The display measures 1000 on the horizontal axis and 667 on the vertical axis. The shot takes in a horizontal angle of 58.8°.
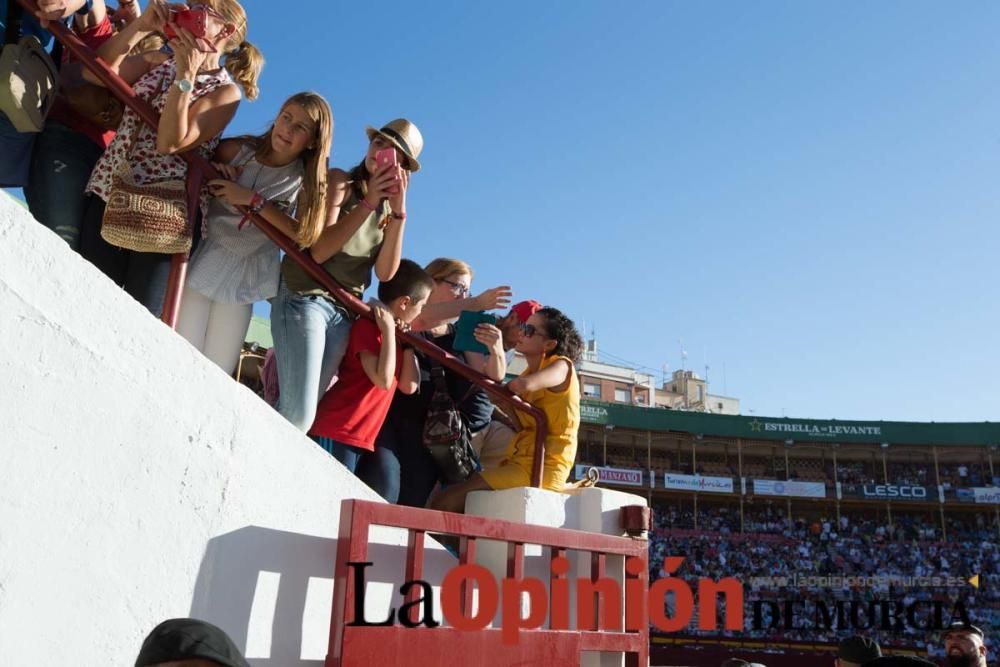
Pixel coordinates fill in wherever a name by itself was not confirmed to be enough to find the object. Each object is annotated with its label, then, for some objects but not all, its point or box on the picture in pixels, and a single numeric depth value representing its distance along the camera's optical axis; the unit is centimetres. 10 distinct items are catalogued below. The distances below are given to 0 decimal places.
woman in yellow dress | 348
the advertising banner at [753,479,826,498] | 3588
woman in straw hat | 289
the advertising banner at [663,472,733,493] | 3538
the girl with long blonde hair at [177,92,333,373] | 292
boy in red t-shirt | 307
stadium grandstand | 3291
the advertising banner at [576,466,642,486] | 3525
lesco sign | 3544
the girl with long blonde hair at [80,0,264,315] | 268
